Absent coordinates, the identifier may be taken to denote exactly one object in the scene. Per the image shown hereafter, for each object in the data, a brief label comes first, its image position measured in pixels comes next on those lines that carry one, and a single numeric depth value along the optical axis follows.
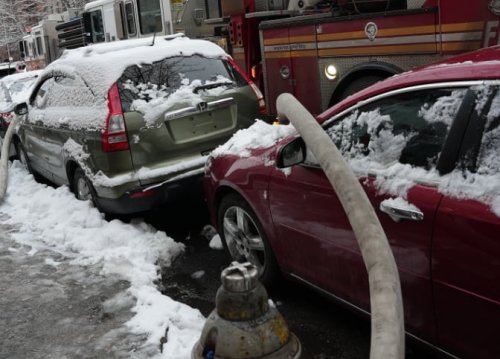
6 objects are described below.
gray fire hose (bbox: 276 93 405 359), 2.21
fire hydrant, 2.35
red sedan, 2.49
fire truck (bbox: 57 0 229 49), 11.53
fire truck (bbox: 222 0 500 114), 5.46
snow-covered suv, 5.39
